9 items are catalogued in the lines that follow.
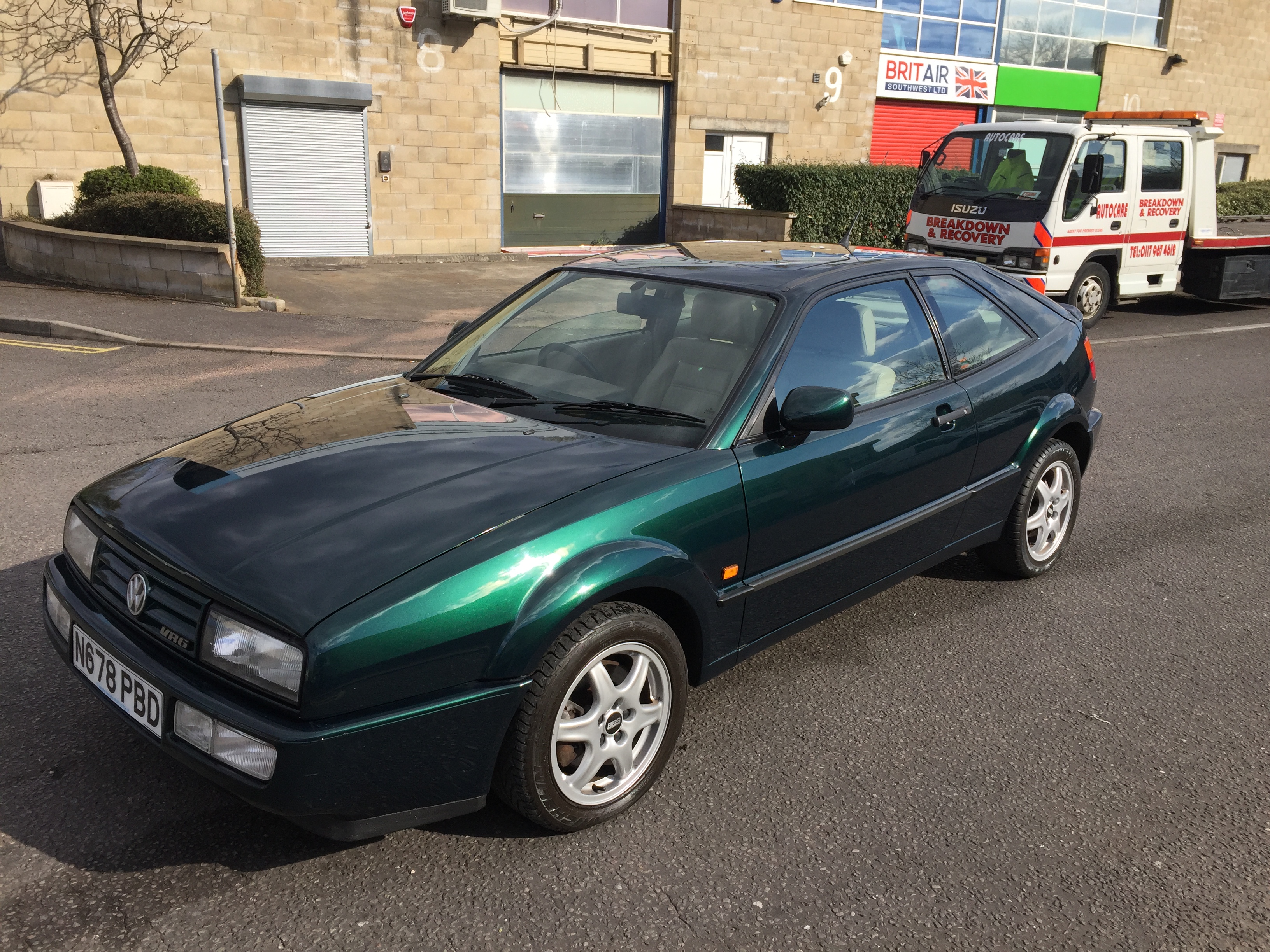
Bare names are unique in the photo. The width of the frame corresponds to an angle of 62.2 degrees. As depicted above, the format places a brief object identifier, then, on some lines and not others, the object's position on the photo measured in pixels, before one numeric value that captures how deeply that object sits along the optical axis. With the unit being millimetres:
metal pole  10828
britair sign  23984
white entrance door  21672
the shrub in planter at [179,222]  12188
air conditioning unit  17156
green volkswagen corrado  2586
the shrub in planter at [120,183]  14062
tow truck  12094
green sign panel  26531
